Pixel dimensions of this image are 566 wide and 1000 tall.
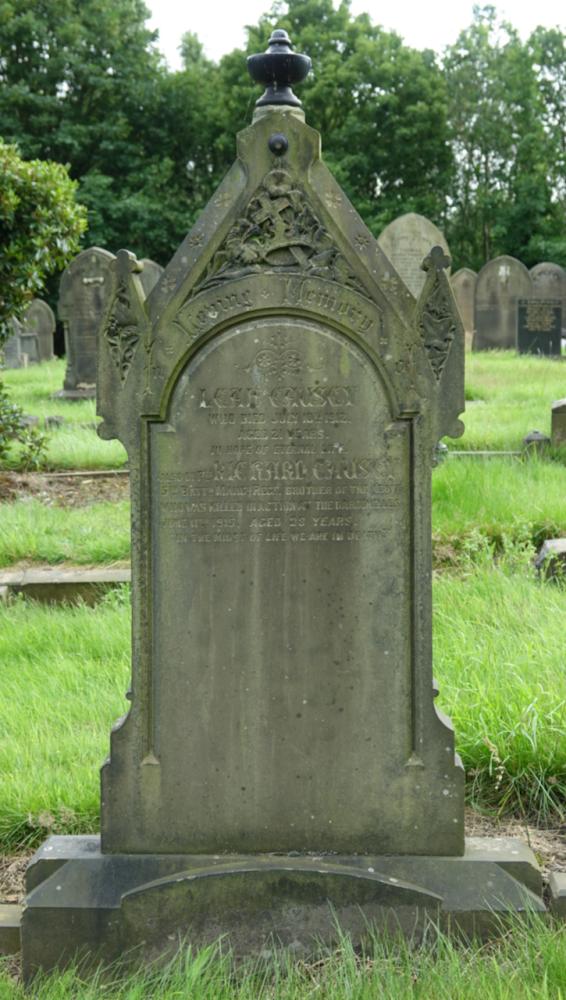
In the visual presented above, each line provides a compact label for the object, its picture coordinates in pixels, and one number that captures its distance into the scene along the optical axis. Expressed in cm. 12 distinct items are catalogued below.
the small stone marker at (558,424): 1014
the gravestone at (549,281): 3050
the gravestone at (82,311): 1789
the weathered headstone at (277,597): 335
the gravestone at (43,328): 2855
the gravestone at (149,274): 2063
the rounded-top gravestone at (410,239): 1590
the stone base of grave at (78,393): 1731
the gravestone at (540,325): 2305
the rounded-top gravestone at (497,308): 2586
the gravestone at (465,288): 3228
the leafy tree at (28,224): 993
